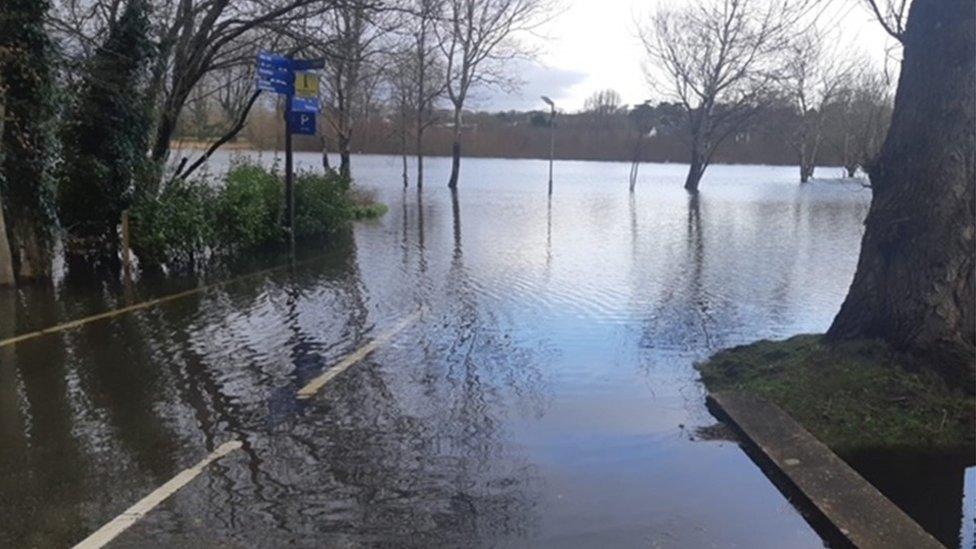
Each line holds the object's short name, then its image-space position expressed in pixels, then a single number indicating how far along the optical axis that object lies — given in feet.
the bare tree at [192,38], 49.70
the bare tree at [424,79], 121.49
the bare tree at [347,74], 52.41
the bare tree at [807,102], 129.19
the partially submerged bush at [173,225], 43.27
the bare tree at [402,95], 124.47
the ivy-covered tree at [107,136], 42.37
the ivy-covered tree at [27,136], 35.12
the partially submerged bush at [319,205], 59.41
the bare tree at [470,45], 129.80
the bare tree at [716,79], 140.05
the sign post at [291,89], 49.83
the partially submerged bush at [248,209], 49.08
